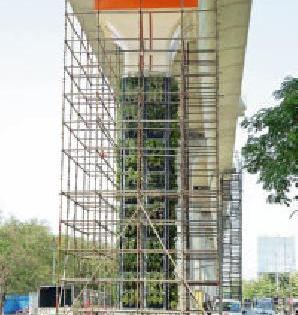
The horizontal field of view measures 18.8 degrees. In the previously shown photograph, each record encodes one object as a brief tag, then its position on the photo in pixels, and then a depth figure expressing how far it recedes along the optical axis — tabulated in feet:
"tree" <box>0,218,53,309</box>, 178.91
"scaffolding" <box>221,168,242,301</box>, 206.11
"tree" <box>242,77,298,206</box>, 59.72
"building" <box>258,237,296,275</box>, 611.38
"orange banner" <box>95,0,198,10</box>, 74.49
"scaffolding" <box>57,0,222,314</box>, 71.26
